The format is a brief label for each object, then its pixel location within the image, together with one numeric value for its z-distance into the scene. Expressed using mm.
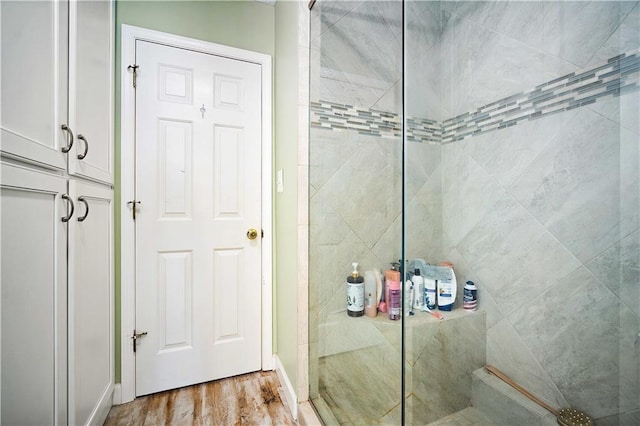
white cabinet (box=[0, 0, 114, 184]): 673
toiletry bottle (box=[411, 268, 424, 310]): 969
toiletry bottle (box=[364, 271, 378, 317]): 1206
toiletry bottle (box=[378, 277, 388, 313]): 1161
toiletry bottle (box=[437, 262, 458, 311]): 1054
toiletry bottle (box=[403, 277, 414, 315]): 935
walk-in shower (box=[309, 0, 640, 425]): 772
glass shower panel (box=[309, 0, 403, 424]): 1036
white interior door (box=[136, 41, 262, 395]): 1515
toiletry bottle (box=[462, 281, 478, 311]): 1066
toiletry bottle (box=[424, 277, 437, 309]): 1014
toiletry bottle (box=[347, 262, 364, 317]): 1237
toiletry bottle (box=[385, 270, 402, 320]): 1070
